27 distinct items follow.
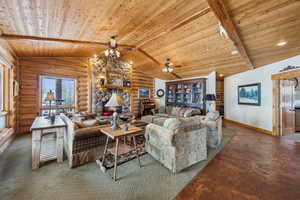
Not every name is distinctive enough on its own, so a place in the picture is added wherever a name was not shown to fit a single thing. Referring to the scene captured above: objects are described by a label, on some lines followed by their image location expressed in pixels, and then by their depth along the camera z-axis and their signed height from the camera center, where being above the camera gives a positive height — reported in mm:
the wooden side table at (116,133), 2127 -599
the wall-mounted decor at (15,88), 4058 +383
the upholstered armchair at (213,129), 3500 -825
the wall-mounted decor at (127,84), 6992 +907
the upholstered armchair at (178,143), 2304 -868
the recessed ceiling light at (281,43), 3485 +1643
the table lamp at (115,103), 2344 -74
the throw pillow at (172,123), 2342 -460
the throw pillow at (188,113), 5493 -584
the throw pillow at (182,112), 5905 -578
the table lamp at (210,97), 5154 +128
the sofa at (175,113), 4649 -631
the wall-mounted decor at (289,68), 4120 +1115
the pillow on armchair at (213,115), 3621 -448
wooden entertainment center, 6707 +430
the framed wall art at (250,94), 5427 +290
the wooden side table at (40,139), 2406 -804
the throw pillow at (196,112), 5707 -557
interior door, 4656 -223
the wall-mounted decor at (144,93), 7898 +442
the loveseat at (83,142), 2414 -887
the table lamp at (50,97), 3549 +67
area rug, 1812 -1383
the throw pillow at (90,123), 2684 -517
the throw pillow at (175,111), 6181 -569
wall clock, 8555 +507
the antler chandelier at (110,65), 6171 +1853
